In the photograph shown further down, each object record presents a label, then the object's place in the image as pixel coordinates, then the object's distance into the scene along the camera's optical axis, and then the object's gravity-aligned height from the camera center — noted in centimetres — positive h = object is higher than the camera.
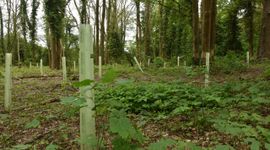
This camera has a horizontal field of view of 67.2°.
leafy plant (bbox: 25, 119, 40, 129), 232 -65
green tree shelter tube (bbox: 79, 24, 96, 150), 195 -5
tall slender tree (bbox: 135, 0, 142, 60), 1812 +292
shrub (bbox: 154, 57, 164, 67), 1384 +30
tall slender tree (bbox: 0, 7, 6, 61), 2265 +382
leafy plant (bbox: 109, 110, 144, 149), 147 -45
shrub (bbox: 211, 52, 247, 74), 810 +2
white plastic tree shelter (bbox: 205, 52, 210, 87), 470 -26
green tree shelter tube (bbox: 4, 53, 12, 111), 405 -27
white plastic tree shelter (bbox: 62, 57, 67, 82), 771 -6
